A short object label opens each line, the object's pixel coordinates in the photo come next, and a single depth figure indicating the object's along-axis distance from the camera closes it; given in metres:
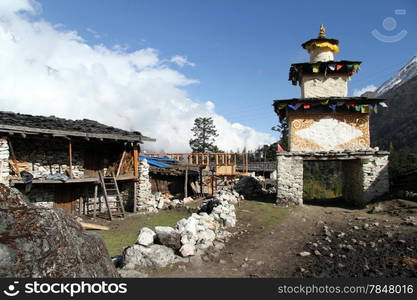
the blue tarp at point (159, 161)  22.33
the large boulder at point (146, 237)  7.27
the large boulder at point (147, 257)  6.82
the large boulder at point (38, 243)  3.08
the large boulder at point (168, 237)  7.48
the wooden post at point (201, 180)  21.82
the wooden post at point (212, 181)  21.96
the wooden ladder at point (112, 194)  15.30
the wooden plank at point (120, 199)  15.38
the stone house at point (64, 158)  13.07
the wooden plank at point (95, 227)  12.79
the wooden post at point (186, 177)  20.77
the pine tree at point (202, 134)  48.25
